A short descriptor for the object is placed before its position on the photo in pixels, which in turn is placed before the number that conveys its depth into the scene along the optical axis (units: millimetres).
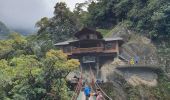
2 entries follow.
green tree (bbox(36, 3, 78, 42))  54625
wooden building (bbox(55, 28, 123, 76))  44594
